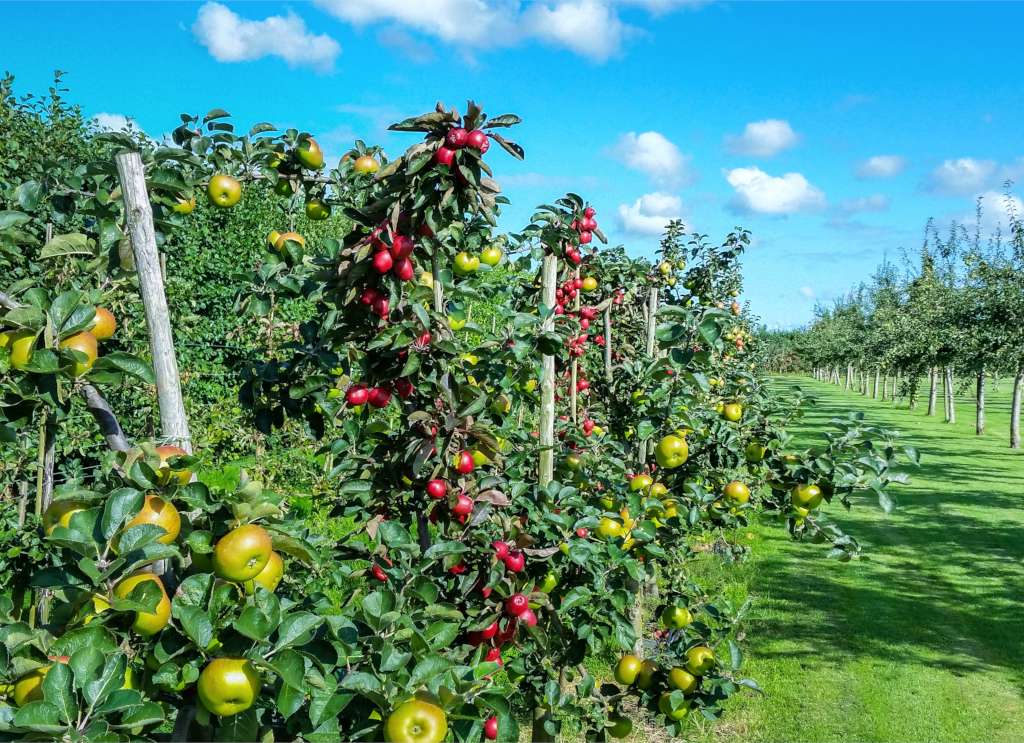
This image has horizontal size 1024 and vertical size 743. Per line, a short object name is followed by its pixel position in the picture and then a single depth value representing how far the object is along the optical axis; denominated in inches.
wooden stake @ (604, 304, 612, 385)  203.3
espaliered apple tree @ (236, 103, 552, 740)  80.4
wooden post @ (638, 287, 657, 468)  195.3
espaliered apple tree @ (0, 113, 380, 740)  43.1
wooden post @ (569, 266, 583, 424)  178.8
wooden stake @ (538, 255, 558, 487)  121.0
